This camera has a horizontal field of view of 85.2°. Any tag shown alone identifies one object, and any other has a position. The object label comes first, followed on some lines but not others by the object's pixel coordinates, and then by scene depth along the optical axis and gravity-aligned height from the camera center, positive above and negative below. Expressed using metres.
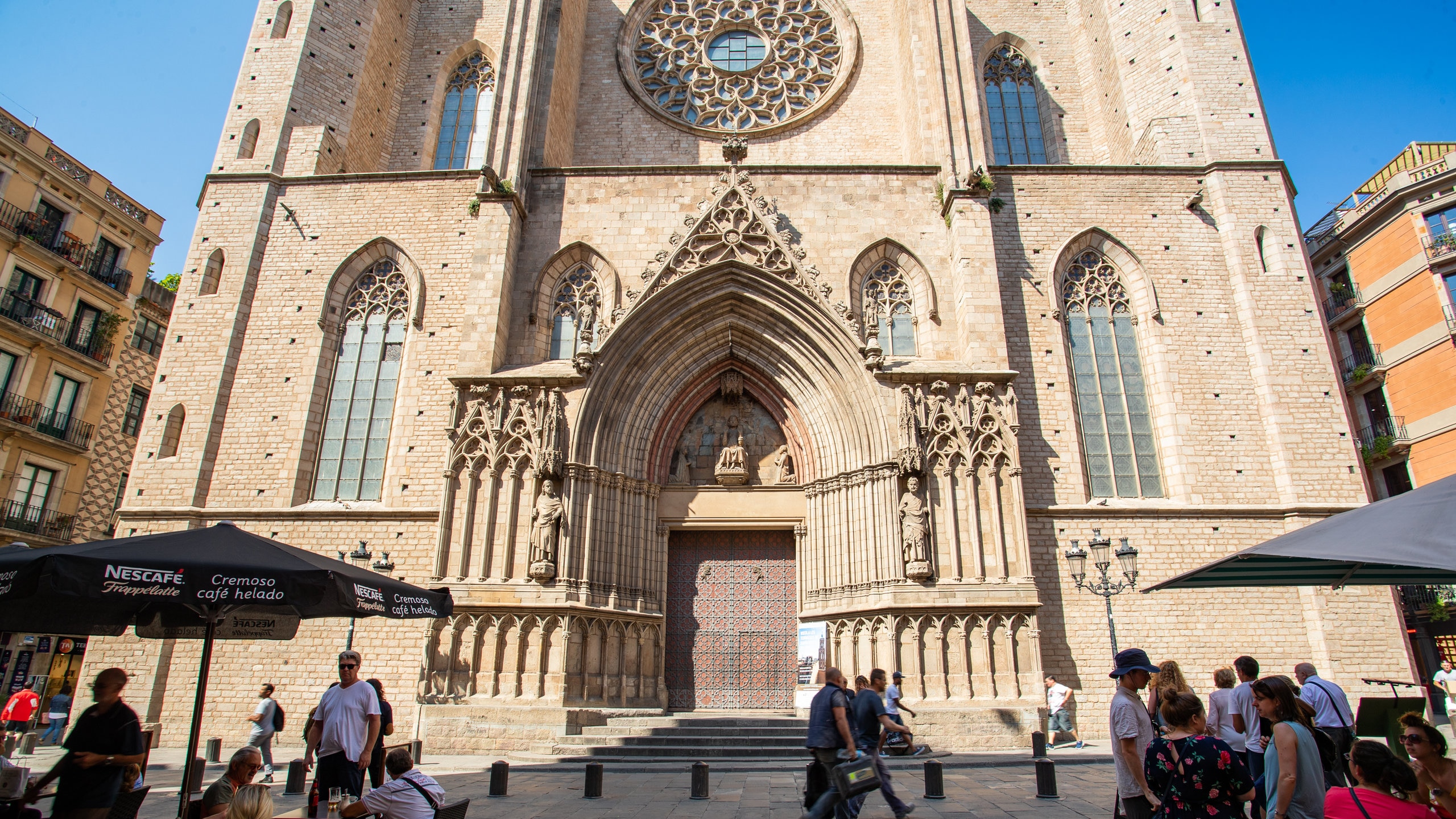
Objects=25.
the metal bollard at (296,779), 8.29 -1.18
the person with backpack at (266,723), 9.38 -0.71
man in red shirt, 13.67 -0.83
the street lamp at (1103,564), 11.42 +1.50
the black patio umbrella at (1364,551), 4.27 +0.73
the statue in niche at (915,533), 12.70 +2.06
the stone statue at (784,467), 15.14 +3.62
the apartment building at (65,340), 20.33 +8.43
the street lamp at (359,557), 13.08 +1.65
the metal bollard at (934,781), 7.85 -1.10
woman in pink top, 3.46 -0.53
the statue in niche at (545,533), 12.80 +2.02
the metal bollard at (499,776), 8.05 -1.11
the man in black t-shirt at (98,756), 4.83 -0.57
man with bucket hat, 4.70 -0.44
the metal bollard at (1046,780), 7.76 -1.07
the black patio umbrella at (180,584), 5.09 +0.50
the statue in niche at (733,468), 15.03 +3.56
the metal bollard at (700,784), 7.96 -1.16
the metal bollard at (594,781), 8.00 -1.15
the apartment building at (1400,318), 20.58 +9.35
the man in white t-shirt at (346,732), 5.95 -0.51
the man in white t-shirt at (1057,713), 12.25 -0.70
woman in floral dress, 3.68 -0.47
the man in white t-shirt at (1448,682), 14.03 -0.23
